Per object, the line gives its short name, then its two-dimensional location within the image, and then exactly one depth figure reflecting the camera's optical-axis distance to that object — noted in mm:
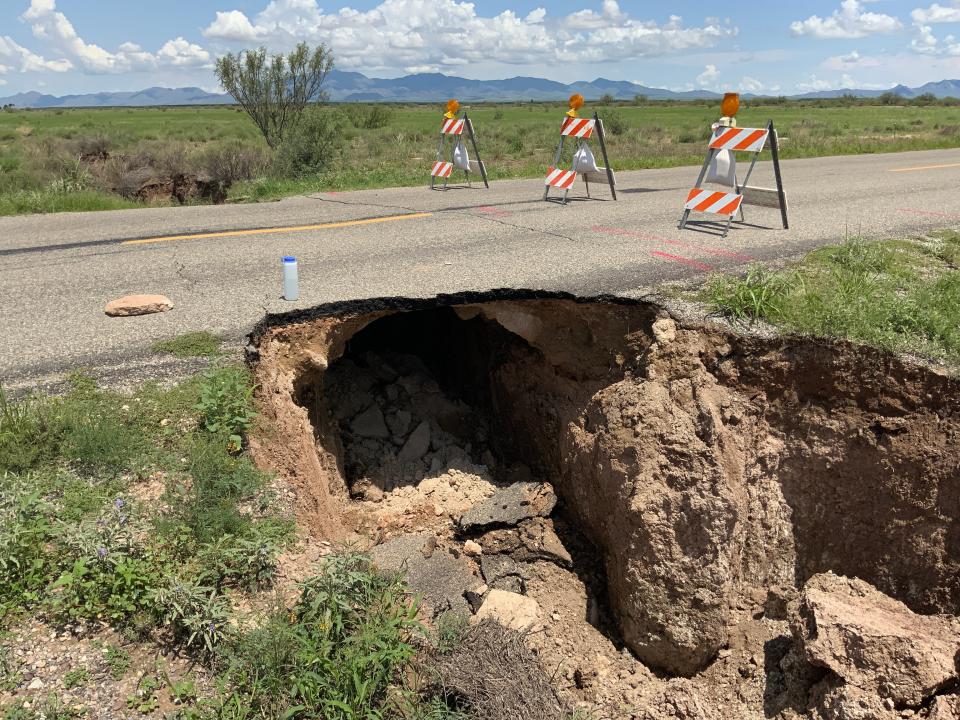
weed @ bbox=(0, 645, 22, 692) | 2805
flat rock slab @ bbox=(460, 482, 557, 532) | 5738
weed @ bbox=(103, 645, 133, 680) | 2938
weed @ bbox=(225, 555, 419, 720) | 3043
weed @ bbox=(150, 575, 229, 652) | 3115
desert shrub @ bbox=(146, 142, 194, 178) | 13827
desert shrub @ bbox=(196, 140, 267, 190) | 14938
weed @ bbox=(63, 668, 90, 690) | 2850
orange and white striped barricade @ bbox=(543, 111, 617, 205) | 10477
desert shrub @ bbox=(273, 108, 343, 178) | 15703
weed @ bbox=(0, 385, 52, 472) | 3771
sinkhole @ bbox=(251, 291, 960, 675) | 4480
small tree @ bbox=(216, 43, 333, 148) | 19016
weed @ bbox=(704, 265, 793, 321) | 5102
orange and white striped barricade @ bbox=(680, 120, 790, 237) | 7996
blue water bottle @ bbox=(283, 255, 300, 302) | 5516
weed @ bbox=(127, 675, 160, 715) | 2842
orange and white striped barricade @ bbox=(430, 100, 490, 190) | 12273
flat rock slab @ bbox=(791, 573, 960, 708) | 3711
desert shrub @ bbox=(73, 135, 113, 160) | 16188
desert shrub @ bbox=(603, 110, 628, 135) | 30547
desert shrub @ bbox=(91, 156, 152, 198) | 13352
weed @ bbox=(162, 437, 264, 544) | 3535
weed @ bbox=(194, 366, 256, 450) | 4133
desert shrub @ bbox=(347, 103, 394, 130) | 38125
